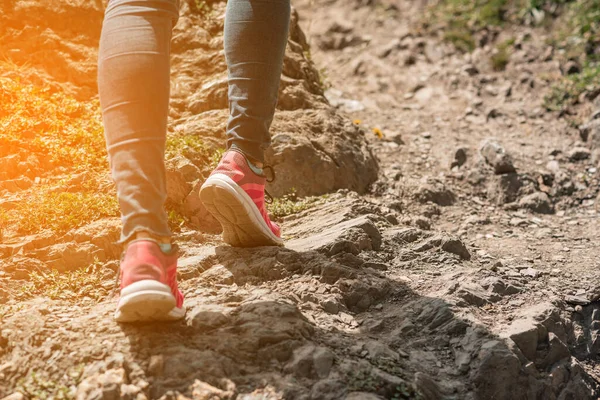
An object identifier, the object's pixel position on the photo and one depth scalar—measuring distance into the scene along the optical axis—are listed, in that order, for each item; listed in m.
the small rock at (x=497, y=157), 4.62
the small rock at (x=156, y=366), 2.00
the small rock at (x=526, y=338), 2.45
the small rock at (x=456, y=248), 3.18
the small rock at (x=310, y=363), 2.12
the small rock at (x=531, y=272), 3.20
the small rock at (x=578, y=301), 2.96
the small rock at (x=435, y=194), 4.31
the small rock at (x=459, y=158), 4.93
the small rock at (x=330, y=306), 2.56
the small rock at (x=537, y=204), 4.37
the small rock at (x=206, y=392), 1.96
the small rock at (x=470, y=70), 6.78
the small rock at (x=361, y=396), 2.02
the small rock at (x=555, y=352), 2.48
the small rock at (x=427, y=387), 2.12
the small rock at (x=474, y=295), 2.69
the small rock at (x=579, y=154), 5.03
